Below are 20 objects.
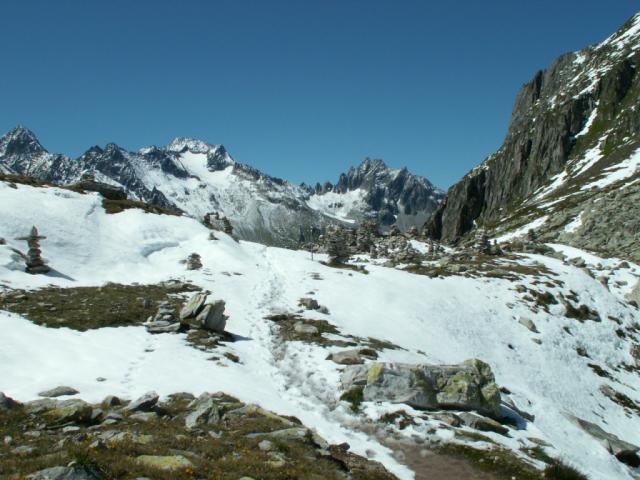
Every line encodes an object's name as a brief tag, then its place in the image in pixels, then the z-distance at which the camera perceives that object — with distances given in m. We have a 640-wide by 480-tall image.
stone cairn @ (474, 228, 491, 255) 68.96
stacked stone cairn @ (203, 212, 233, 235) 80.69
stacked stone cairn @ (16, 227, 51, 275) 37.75
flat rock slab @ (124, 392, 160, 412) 15.31
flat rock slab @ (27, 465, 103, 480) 8.45
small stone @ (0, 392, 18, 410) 14.04
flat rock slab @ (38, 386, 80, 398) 16.27
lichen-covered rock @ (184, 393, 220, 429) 14.71
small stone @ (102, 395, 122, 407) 15.84
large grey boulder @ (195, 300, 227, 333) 28.41
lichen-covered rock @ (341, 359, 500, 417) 20.14
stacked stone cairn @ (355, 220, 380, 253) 92.22
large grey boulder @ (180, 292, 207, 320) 29.48
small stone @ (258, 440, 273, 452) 12.60
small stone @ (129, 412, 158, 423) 14.34
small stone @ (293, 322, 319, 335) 30.23
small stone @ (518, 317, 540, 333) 39.06
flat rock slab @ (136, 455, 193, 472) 10.08
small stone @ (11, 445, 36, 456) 10.29
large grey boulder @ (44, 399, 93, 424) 13.57
